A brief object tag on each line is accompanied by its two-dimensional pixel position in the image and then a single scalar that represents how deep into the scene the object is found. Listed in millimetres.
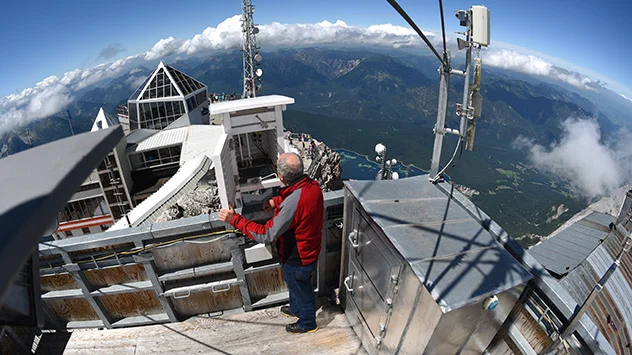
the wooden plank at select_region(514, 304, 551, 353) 3018
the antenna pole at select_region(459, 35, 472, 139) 3826
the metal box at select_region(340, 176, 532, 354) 2838
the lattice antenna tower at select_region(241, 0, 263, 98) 31391
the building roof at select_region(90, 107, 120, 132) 31759
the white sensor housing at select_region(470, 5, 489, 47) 3742
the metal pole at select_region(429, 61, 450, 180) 3880
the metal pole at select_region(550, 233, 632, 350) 2439
